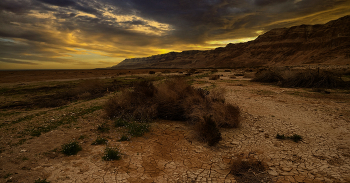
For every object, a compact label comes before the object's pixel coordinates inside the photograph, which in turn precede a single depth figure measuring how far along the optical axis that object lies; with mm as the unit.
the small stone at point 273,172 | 3570
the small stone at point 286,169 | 3684
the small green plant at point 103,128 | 5738
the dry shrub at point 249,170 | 3423
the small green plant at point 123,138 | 5134
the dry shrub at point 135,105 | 6686
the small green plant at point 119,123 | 6126
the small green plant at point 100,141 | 4879
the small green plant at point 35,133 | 5324
